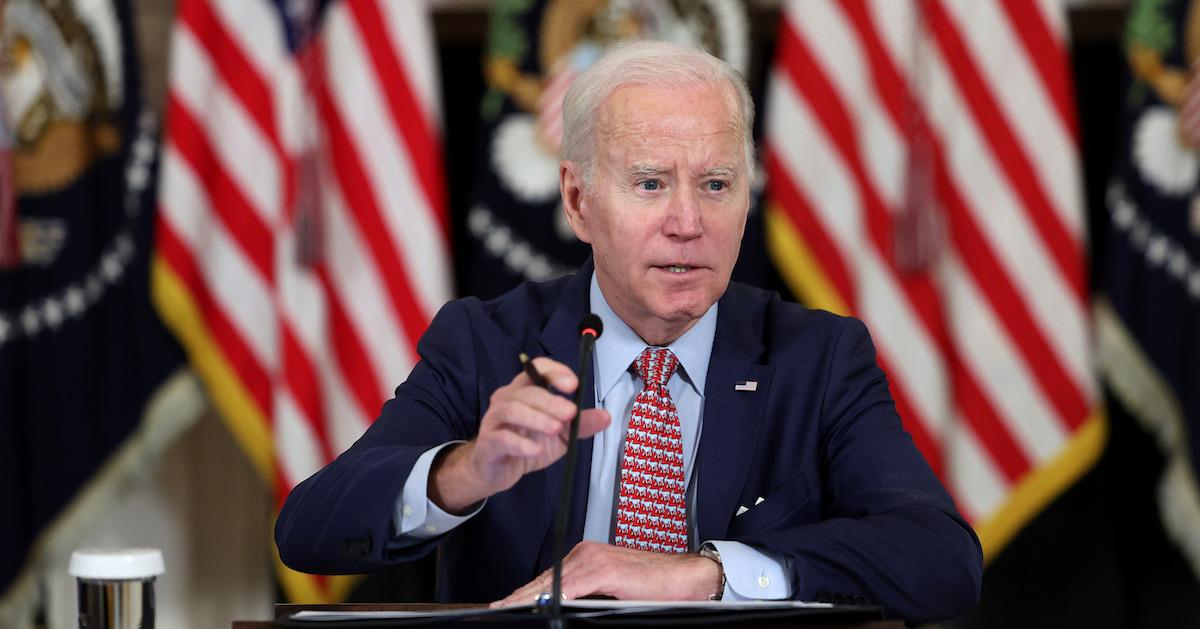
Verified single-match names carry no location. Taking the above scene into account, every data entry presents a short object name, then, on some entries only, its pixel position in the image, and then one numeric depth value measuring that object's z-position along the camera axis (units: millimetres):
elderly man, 3582
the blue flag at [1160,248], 6867
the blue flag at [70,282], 7047
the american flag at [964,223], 6934
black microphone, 2758
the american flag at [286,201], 7043
